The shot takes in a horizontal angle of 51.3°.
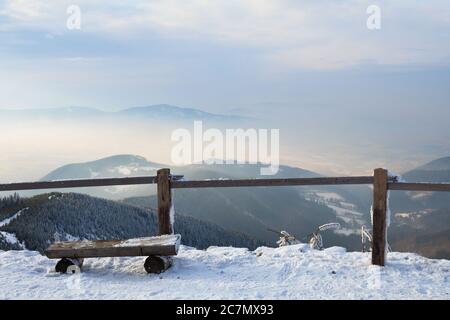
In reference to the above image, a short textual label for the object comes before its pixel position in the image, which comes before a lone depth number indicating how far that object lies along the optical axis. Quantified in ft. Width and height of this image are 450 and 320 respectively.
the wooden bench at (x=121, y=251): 21.48
